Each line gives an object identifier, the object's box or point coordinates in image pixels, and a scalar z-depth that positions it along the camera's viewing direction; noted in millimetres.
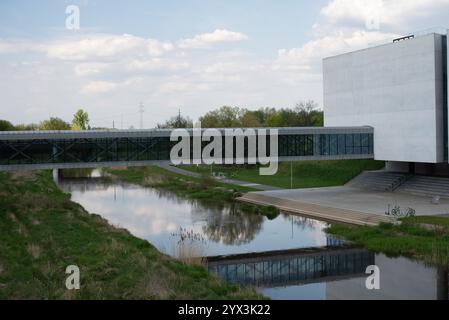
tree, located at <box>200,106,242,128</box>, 83338
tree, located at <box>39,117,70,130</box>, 96500
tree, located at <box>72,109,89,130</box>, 98812
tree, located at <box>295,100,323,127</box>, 79000
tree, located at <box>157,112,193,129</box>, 97750
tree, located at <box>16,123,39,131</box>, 106581
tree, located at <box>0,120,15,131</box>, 85794
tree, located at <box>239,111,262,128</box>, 78500
